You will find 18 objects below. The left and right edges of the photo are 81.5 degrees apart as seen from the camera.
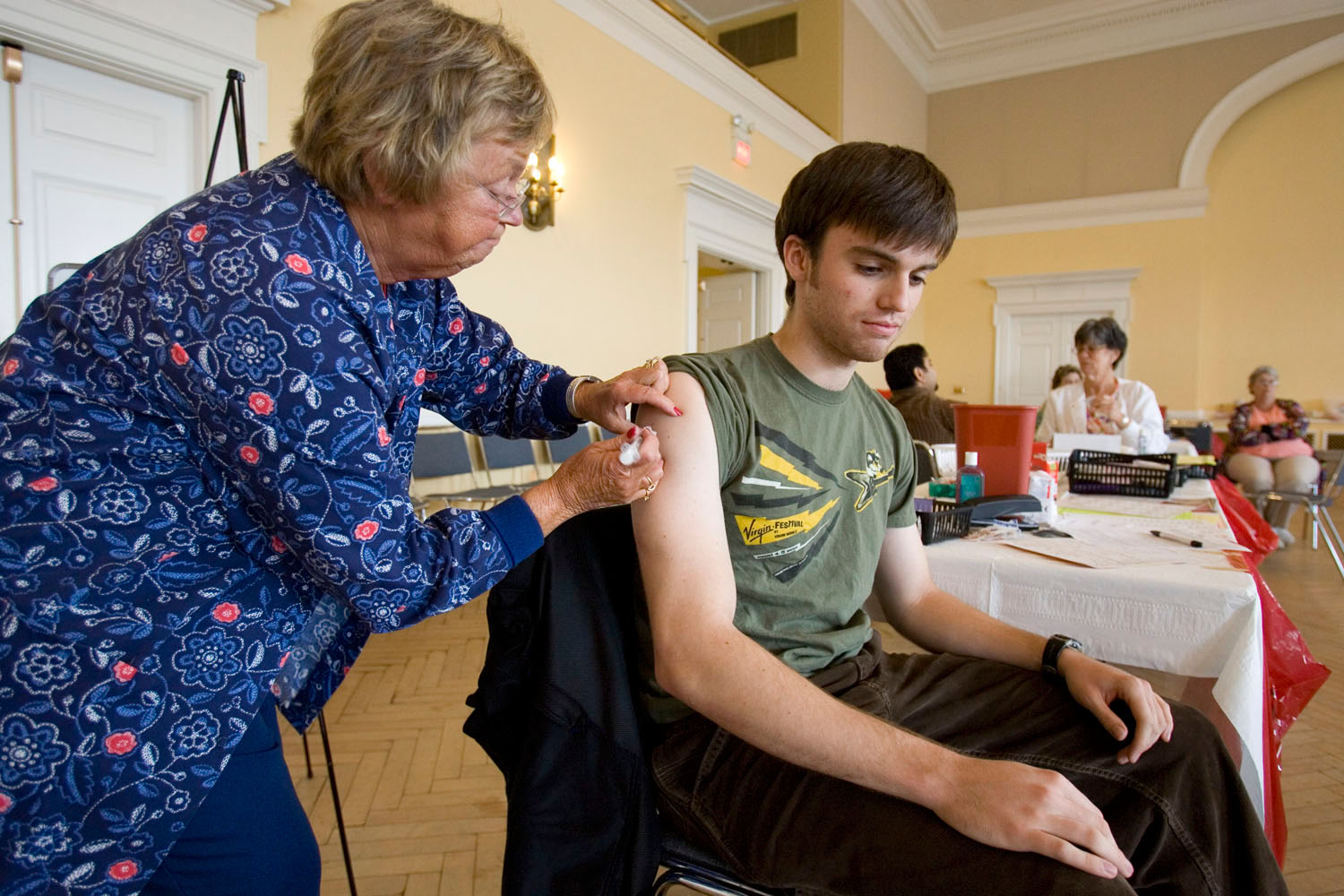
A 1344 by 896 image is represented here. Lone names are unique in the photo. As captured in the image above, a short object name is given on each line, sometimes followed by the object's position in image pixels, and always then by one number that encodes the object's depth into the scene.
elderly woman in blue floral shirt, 0.77
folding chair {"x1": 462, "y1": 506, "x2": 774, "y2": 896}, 0.97
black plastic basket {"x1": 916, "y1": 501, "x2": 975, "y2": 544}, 1.64
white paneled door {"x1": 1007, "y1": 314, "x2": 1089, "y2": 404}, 9.79
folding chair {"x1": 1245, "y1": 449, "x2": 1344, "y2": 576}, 4.64
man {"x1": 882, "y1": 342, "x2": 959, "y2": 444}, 3.82
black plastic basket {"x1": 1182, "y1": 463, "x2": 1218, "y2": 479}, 2.89
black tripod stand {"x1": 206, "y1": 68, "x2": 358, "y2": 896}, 1.96
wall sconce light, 4.87
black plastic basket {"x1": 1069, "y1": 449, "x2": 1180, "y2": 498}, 2.38
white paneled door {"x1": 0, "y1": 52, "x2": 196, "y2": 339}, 2.84
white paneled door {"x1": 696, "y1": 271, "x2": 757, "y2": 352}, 7.75
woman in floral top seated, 5.24
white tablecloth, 1.24
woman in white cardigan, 3.86
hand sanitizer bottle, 2.00
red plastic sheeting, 1.36
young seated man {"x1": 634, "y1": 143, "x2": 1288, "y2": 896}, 0.86
